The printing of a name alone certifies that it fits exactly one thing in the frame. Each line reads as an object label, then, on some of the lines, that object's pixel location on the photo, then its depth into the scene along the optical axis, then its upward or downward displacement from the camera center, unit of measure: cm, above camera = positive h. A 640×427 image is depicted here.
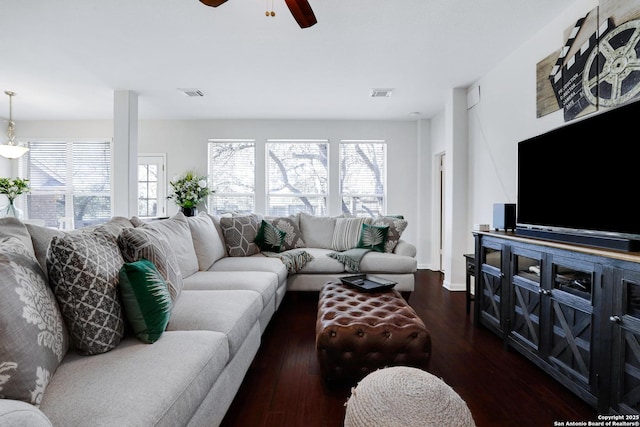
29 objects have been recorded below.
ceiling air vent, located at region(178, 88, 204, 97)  407 +162
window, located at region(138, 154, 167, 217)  555 +48
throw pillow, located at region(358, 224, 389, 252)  380 -32
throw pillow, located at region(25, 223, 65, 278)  119 -12
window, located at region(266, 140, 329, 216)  551 +67
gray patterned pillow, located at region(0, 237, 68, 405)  77 -34
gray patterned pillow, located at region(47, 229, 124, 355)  109 -30
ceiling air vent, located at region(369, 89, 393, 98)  401 +162
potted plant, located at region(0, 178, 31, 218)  400 +30
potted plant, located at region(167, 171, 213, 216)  516 +31
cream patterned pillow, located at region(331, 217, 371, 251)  405 -28
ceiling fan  189 +130
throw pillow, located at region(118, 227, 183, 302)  149 -20
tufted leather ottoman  171 -76
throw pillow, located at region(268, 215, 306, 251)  402 -26
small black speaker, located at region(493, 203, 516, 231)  267 -3
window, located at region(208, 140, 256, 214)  552 +68
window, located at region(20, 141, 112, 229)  558 +55
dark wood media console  138 -56
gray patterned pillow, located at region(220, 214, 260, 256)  351 -27
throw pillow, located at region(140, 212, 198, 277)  239 -23
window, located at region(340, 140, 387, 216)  552 +62
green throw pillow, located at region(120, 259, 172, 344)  125 -38
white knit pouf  101 -67
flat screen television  153 +19
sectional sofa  82 -48
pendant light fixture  438 +89
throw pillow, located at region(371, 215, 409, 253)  384 -19
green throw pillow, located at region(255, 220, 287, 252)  372 -33
